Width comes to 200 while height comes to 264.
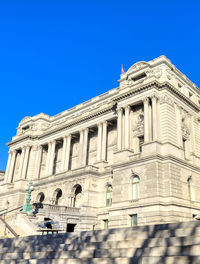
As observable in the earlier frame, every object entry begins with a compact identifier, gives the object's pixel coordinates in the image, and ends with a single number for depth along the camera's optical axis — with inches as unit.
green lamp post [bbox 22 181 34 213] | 1227.1
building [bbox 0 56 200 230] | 1232.2
